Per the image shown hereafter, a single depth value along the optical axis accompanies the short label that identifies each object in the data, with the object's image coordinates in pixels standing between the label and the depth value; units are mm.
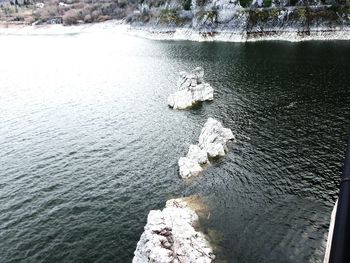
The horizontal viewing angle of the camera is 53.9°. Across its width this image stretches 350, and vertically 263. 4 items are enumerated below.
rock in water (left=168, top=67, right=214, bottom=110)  69000
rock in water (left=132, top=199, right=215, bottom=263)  26734
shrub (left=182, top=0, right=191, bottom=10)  151875
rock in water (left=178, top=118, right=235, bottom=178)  43844
